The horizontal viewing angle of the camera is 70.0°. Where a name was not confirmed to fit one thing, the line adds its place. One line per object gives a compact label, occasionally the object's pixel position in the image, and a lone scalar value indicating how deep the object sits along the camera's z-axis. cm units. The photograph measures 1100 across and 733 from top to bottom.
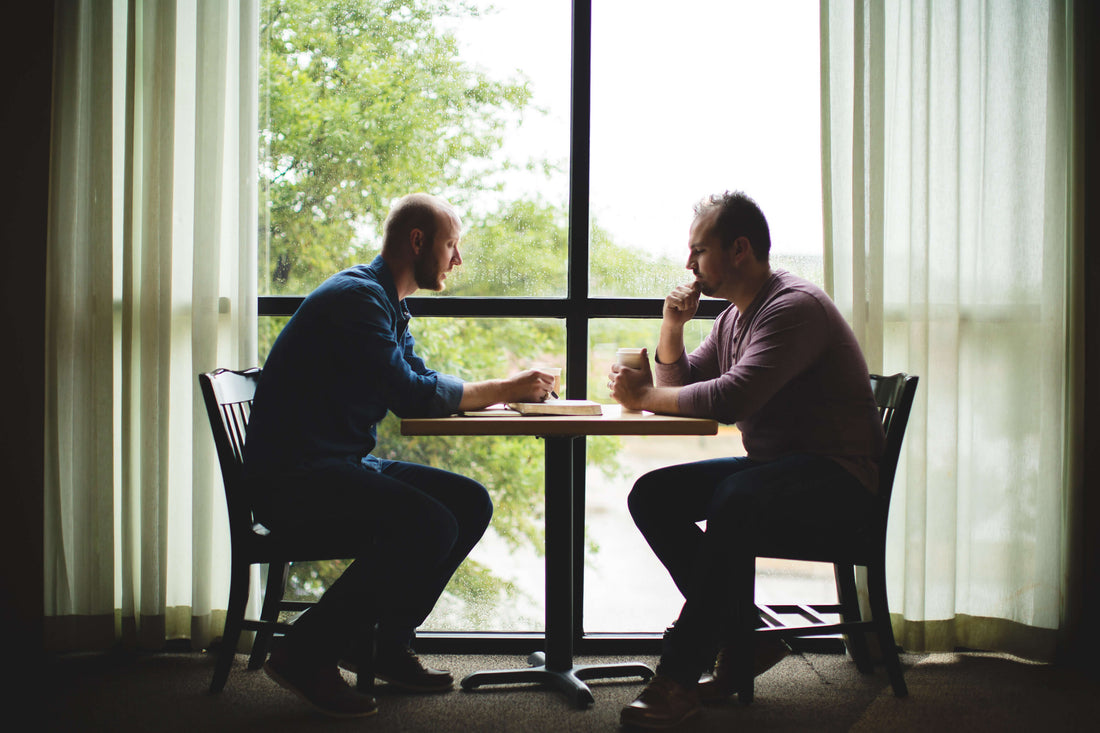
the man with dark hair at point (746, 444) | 196
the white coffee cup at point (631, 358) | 217
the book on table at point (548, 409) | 192
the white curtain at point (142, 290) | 242
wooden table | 216
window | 261
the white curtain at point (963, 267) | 243
